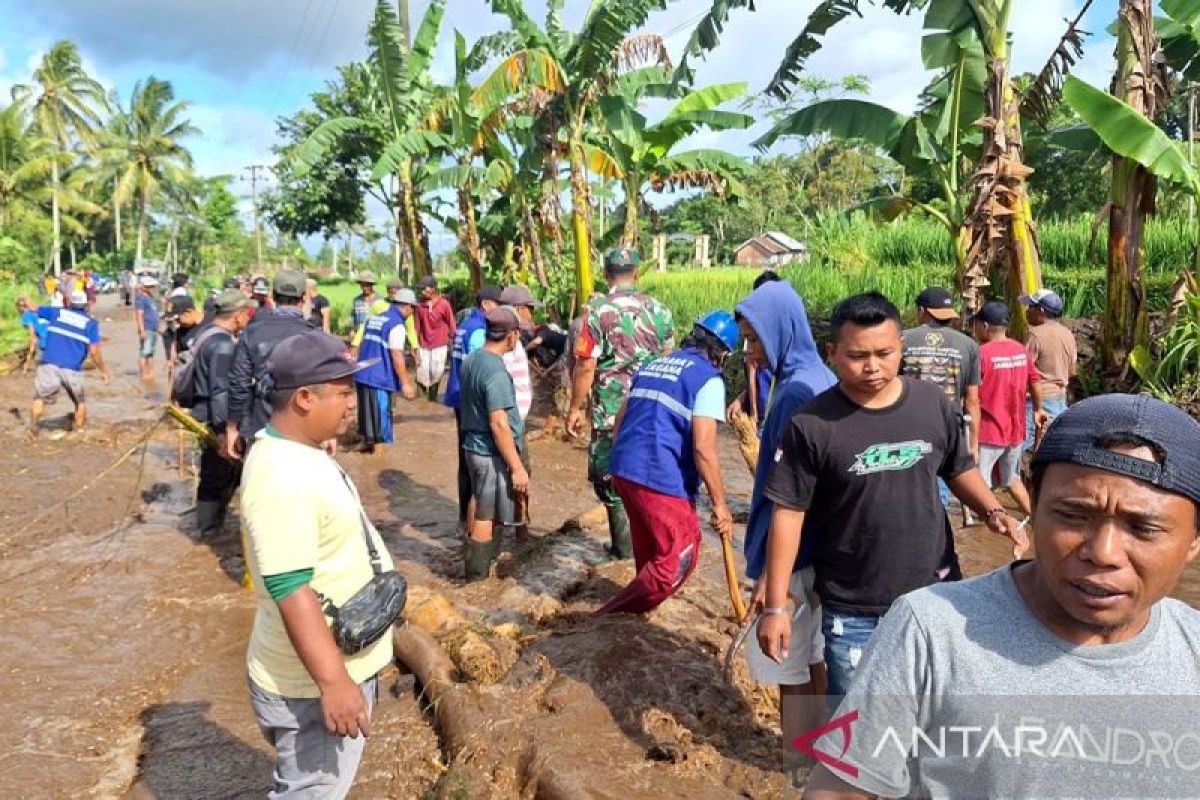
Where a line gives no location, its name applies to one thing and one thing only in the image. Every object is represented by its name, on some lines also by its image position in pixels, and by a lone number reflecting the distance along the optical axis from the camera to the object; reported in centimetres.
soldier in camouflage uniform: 573
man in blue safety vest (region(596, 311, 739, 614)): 395
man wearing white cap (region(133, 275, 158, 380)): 1477
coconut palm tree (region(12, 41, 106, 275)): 4081
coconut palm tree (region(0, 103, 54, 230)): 3322
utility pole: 5138
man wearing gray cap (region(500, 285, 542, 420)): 623
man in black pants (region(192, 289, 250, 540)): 569
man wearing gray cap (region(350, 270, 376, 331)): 1138
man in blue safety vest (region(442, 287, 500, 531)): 606
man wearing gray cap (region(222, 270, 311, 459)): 546
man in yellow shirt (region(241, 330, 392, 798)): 213
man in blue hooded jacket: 289
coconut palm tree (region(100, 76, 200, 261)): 4450
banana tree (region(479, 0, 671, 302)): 1072
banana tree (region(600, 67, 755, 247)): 1177
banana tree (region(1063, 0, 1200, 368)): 716
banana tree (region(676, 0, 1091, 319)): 815
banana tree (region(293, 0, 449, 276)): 1346
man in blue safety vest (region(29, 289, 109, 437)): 955
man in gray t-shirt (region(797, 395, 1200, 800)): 121
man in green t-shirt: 505
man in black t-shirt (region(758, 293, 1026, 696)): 256
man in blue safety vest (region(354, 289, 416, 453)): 787
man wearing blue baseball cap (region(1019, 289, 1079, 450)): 672
